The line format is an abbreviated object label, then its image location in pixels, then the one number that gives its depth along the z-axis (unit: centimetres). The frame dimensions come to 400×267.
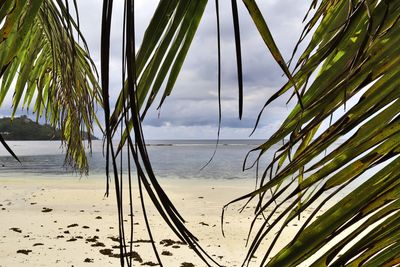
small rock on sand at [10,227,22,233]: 692
